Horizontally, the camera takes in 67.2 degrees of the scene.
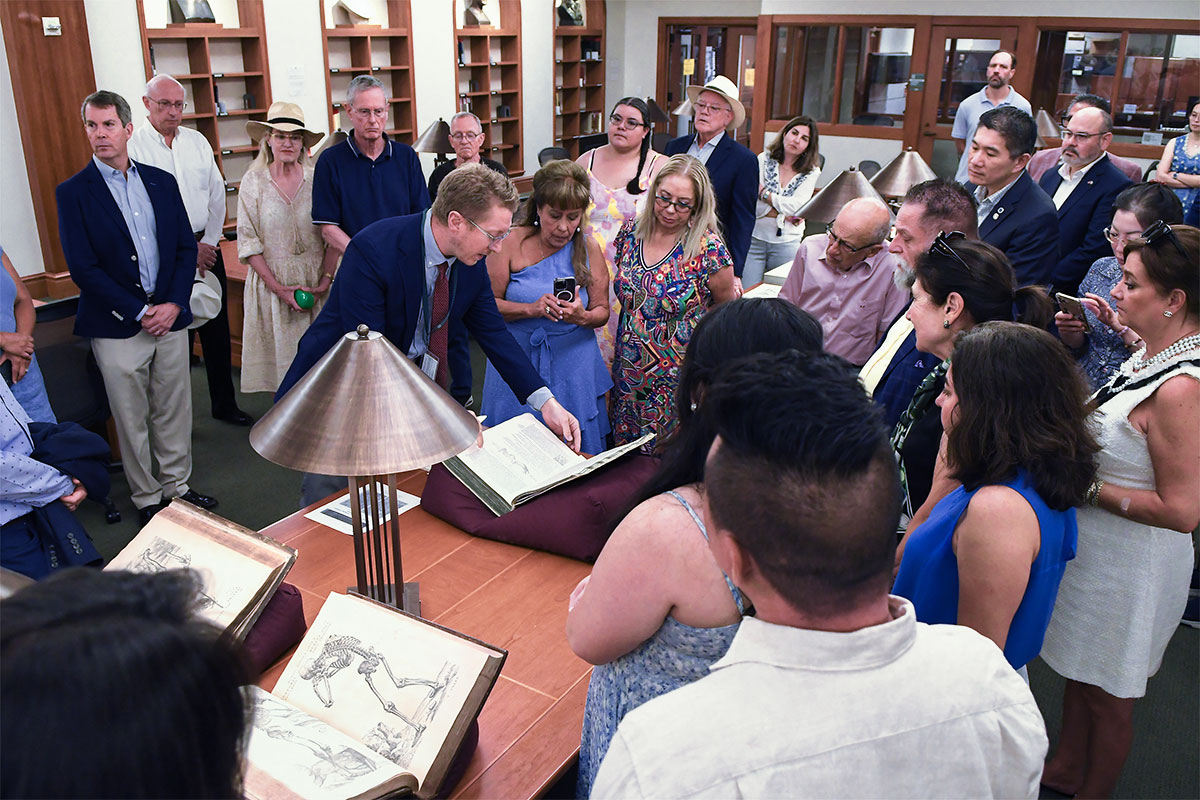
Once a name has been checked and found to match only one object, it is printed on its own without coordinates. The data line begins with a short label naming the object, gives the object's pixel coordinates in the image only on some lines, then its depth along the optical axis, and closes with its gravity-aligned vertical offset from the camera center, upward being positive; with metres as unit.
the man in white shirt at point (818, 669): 0.94 -0.57
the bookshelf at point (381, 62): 8.94 +0.50
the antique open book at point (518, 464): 2.30 -0.89
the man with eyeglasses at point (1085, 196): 4.45 -0.36
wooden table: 1.65 -1.10
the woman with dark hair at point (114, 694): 0.66 -0.42
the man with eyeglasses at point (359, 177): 4.58 -0.32
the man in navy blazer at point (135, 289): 3.77 -0.74
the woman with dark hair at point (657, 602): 1.33 -0.70
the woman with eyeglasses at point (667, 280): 3.45 -0.61
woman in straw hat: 4.72 -0.69
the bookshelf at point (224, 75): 7.43 +0.29
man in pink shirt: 3.43 -0.62
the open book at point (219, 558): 1.82 -0.91
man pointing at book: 2.66 -0.44
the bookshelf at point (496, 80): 10.49 +0.39
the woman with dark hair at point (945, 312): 2.29 -0.48
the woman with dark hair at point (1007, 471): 1.73 -0.66
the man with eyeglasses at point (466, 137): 5.53 -0.14
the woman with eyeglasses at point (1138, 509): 2.09 -0.88
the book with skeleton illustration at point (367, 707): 1.43 -0.99
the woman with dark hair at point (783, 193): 5.60 -0.46
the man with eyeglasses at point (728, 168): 4.77 -0.26
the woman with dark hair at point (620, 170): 4.36 -0.26
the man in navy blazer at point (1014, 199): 3.46 -0.30
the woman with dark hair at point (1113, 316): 3.17 -0.68
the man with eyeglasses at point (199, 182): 4.87 -0.38
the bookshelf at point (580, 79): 12.30 +0.48
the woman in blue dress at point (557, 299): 3.71 -0.75
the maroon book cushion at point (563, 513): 2.25 -0.97
